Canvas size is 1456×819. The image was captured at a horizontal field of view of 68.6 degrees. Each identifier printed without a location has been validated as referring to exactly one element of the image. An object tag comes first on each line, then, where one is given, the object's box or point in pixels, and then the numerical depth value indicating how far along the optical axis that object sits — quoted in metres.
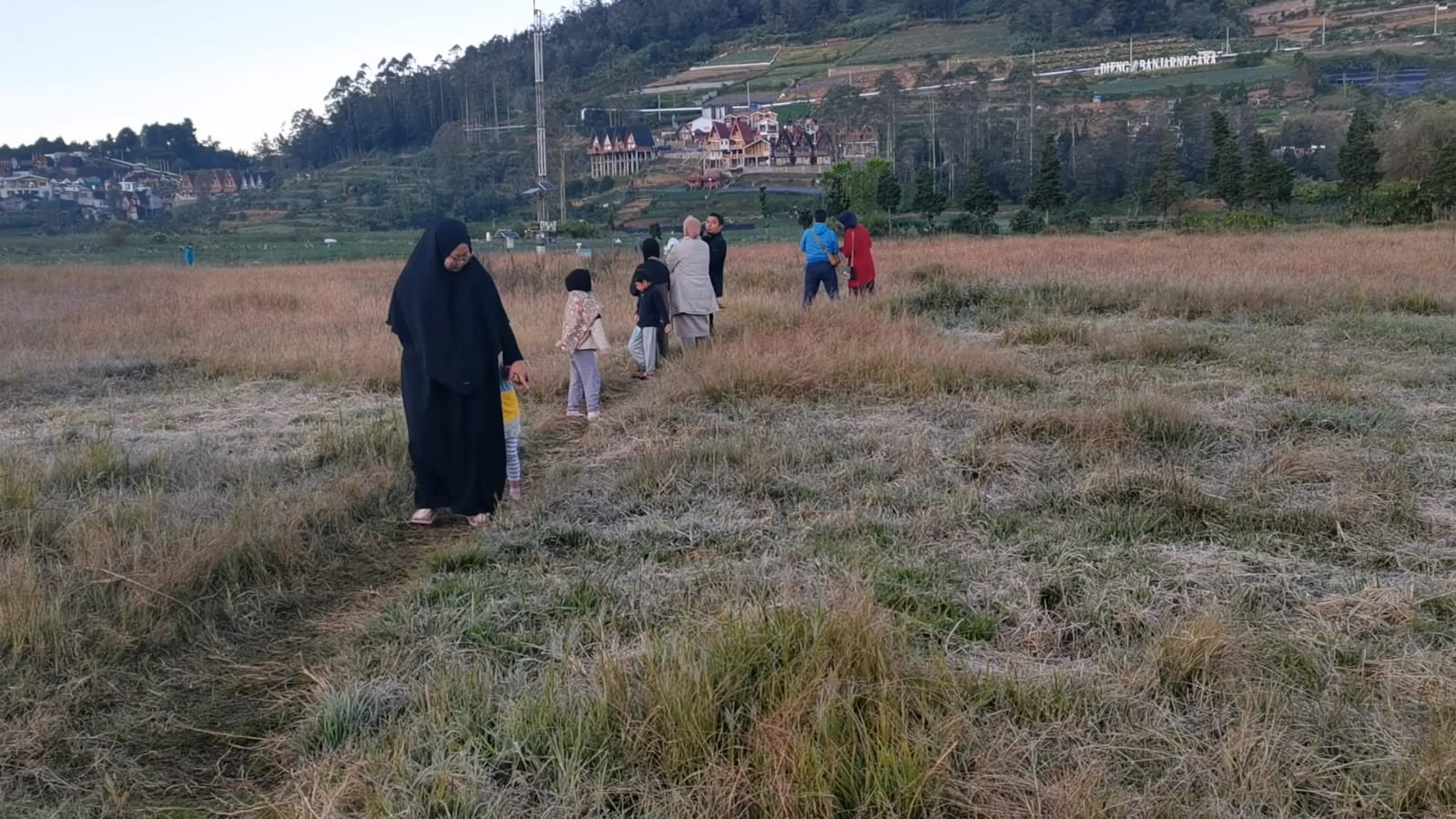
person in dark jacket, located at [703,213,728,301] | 11.17
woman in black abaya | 5.62
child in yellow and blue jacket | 6.16
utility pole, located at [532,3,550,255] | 25.56
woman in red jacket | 13.02
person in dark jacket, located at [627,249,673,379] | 9.53
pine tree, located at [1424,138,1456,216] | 29.69
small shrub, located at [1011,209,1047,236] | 36.66
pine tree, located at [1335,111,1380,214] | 34.25
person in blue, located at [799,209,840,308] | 12.64
